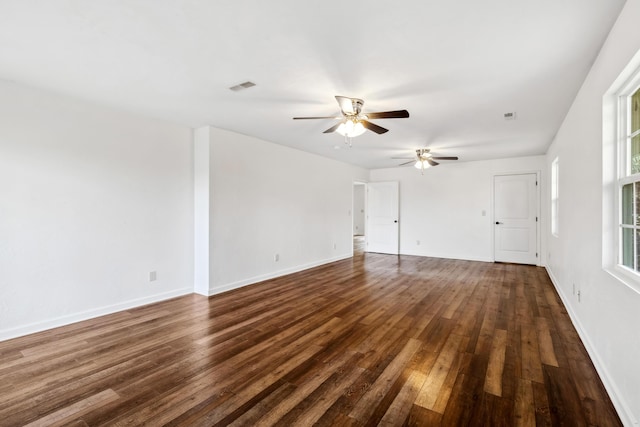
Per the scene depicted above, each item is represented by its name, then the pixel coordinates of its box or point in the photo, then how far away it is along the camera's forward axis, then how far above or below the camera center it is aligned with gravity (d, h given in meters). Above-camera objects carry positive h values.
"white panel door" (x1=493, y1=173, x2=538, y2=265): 6.57 -0.13
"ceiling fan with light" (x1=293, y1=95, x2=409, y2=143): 2.86 +0.95
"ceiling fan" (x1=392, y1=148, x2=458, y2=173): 5.73 +1.06
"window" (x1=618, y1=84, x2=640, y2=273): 1.89 +0.21
